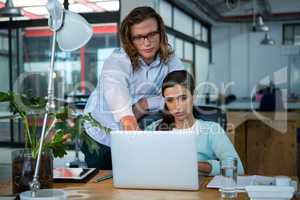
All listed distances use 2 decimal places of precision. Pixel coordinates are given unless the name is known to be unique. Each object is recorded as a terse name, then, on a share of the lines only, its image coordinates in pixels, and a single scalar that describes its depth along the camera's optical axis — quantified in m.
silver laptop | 1.48
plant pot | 1.50
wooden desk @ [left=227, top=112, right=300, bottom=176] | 4.11
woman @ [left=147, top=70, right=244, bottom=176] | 2.00
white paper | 1.57
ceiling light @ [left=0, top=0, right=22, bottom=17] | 5.92
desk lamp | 1.36
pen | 1.80
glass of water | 1.52
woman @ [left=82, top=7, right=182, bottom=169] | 2.28
